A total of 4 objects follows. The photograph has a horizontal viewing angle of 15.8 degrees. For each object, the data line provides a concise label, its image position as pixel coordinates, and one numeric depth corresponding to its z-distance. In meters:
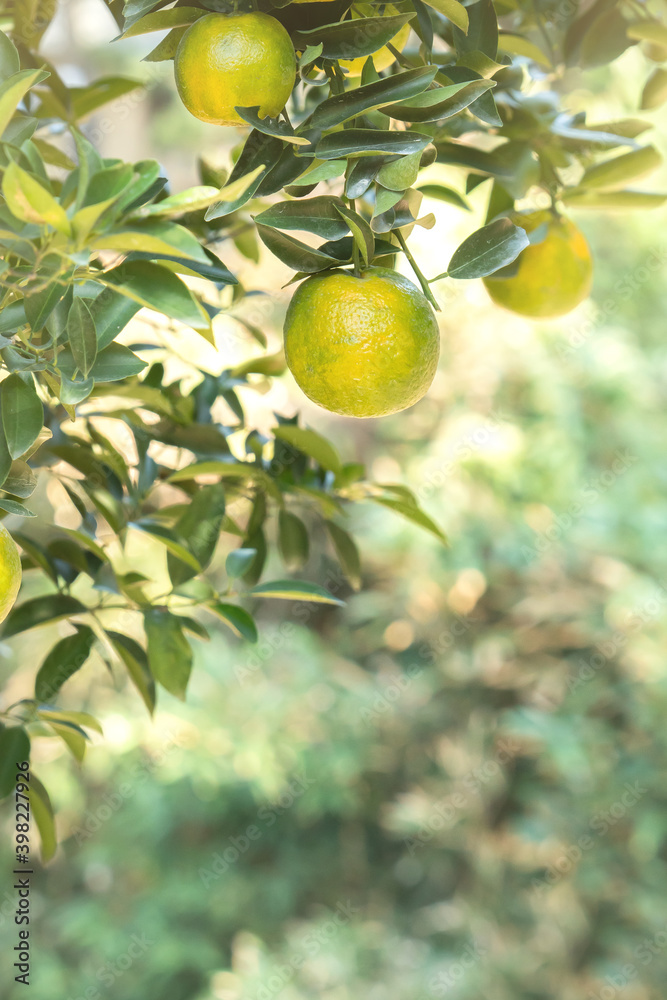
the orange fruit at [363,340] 1.01
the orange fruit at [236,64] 0.98
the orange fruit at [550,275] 1.13
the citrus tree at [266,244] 0.95
